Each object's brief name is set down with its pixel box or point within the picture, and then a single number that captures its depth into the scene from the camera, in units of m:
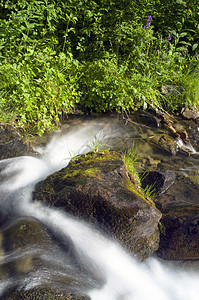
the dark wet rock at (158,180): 3.82
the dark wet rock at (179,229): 3.09
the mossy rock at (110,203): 2.93
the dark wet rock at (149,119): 5.48
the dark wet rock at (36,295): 2.23
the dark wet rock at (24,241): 2.58
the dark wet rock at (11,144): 4.13
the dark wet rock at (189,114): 5.73
